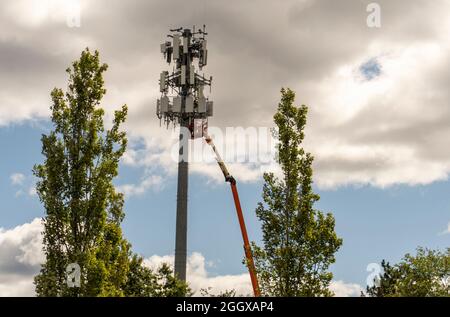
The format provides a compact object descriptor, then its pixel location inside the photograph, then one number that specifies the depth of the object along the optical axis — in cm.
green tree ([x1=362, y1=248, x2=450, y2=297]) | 4422
